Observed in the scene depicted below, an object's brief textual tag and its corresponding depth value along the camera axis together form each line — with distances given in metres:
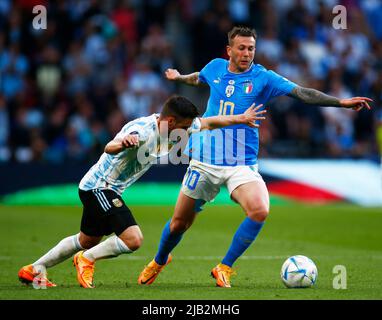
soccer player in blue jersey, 17.19
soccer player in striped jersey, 16.17
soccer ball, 16.58
